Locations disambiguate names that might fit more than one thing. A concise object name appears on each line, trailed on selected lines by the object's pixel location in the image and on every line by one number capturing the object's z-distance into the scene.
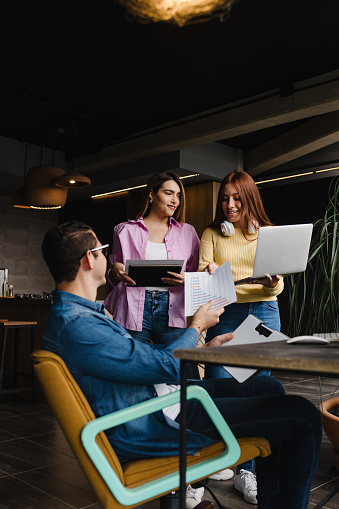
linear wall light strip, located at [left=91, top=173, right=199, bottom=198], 6.95
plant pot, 2.48
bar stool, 4.46
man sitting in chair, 1.28
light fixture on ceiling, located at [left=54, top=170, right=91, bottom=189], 4.84
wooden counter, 4.90
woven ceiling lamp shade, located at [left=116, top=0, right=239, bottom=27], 2.68
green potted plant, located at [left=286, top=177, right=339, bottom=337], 2.10
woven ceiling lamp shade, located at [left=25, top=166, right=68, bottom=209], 5.01
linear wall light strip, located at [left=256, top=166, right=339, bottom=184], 6.46
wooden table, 0.97
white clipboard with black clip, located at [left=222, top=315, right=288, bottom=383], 1.70
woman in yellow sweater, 2.21
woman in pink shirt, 2.22
